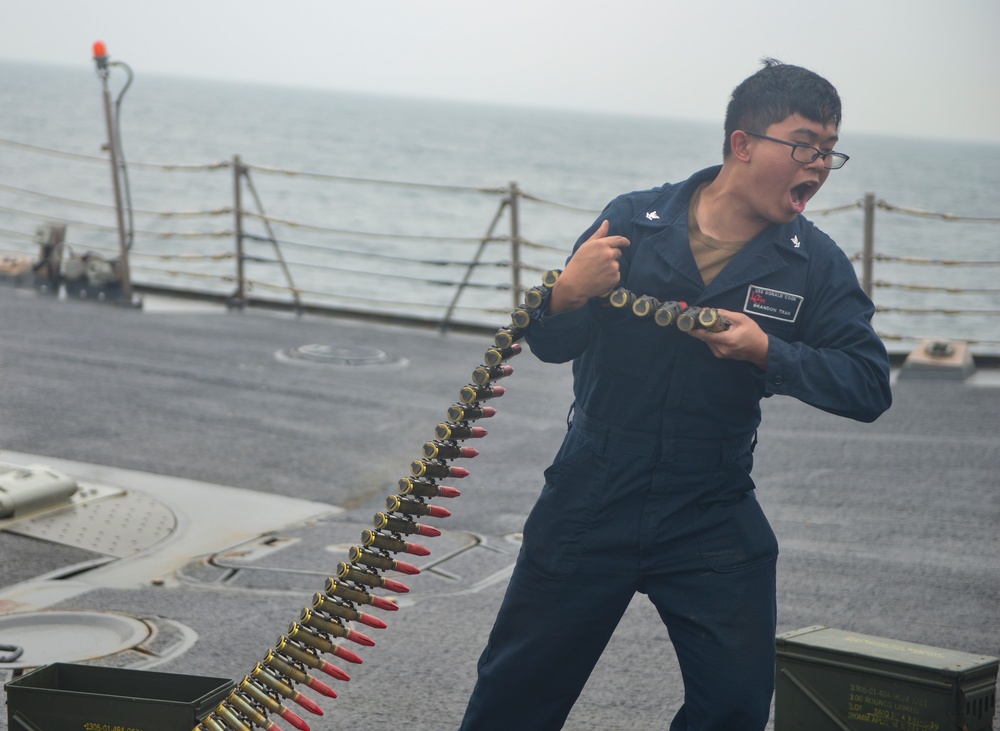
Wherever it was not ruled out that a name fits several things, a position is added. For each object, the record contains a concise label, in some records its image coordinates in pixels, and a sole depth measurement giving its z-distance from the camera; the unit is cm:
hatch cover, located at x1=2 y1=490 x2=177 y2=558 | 662
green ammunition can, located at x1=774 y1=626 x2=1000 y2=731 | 404
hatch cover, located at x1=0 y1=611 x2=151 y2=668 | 521
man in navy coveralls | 335
